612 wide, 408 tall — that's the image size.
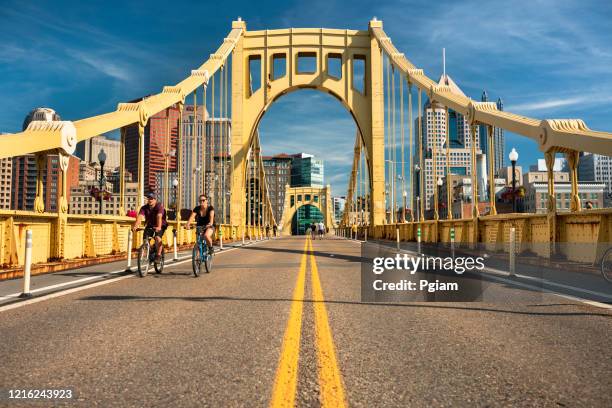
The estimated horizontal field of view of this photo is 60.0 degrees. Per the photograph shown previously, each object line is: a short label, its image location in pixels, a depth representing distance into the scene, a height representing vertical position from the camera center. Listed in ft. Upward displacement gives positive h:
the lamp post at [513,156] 80.18 +9.30
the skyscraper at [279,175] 592.81 +48.59
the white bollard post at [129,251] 37.65 -2.35
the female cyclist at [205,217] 37.65 +0.12
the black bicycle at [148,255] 34.76 -2.42
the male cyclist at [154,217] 36.76 +0.13
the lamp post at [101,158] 85.26 +10.01
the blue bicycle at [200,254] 35.09 -2.43
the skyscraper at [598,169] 539.70 +49.06
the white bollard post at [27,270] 24.94 -2.40
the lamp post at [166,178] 73.94 +5.73
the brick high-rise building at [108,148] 559.38 +77.58
